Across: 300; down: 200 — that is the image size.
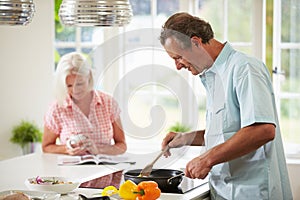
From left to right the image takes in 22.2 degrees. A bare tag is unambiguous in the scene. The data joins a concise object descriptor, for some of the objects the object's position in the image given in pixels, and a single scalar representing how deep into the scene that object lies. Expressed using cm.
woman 476
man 301
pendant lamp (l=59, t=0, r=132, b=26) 345
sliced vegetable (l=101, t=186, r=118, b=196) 308
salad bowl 319
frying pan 324
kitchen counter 330
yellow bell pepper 299
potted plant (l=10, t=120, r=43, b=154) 609
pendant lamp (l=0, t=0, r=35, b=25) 322
